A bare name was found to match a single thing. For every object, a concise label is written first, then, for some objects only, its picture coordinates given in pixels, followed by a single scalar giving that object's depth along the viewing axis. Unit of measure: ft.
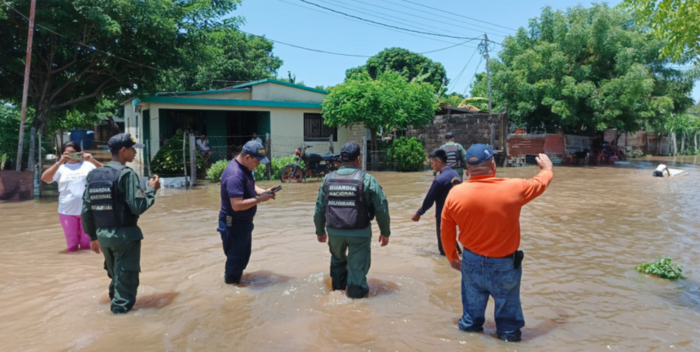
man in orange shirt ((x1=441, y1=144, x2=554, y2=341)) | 11.37
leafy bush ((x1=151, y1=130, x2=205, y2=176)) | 47.14
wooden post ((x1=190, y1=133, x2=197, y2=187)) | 45.29
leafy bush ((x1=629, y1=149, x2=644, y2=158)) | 96.21
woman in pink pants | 20.62
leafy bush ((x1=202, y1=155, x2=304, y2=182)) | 48.37
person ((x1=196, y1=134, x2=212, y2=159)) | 53.72
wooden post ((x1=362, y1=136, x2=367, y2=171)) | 56.06
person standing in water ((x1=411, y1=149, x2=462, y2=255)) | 19.30
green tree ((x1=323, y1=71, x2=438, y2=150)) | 59.21
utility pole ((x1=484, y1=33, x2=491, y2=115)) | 80.18
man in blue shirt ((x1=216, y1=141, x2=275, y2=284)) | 15.51
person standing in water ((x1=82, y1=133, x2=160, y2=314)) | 13.60
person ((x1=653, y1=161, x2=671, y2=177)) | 53.98
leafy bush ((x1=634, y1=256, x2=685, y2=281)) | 17.98
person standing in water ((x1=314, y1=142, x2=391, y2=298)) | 14.32
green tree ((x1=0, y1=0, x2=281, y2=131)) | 40.53
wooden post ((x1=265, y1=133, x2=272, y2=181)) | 51.67
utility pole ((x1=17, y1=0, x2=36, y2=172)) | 36.83
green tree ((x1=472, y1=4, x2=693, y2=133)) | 67.77
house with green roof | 57.36
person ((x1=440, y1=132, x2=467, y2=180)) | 23.29
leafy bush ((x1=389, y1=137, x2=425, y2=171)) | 63.10
